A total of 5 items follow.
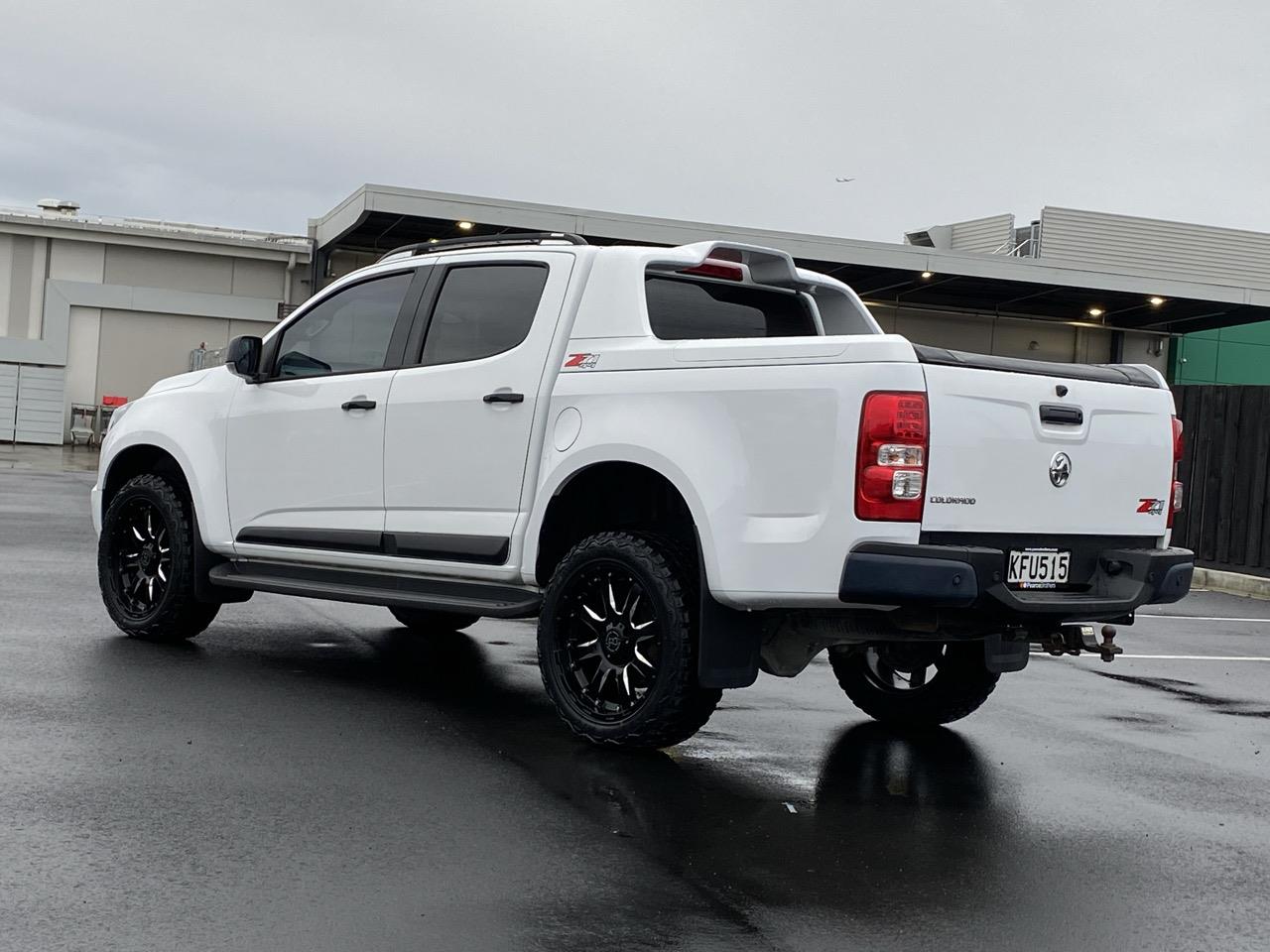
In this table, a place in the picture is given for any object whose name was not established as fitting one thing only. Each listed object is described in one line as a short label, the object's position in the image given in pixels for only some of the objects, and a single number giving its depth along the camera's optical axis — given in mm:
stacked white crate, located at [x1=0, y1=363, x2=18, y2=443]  34281
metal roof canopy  27281
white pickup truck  5180
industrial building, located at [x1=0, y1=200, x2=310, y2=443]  34281
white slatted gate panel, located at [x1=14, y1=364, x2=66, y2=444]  34406
